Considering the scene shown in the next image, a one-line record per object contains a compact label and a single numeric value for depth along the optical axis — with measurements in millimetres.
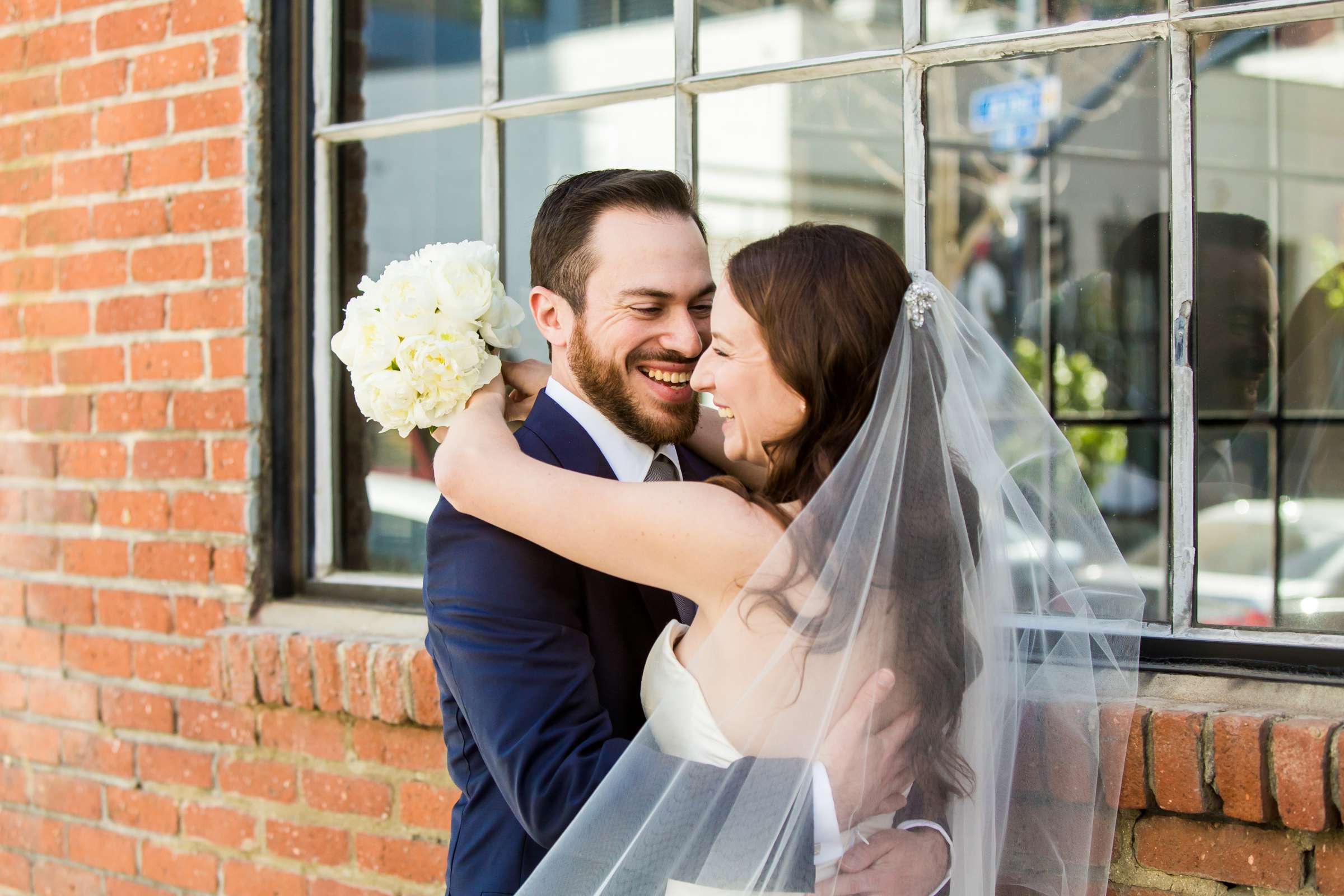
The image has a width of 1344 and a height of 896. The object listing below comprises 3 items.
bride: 2531
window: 2952
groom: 2537
